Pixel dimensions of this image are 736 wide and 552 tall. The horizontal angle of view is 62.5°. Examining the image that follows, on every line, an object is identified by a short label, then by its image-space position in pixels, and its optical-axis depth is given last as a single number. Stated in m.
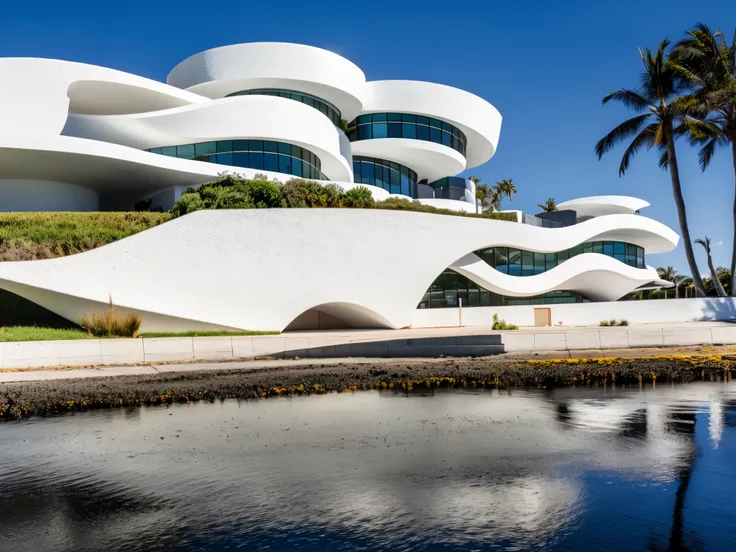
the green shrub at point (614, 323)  27.41
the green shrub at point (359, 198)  27.14
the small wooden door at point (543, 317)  28.14
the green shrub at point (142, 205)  30.52
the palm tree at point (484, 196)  66.22
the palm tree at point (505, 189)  78.94
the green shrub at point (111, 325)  20.23
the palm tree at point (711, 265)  31.47
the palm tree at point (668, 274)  81.19
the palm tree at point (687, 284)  69.62
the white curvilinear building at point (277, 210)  22.41
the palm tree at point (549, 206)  69.34
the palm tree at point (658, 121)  30.42
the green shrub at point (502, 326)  25.67
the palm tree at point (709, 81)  28.70
